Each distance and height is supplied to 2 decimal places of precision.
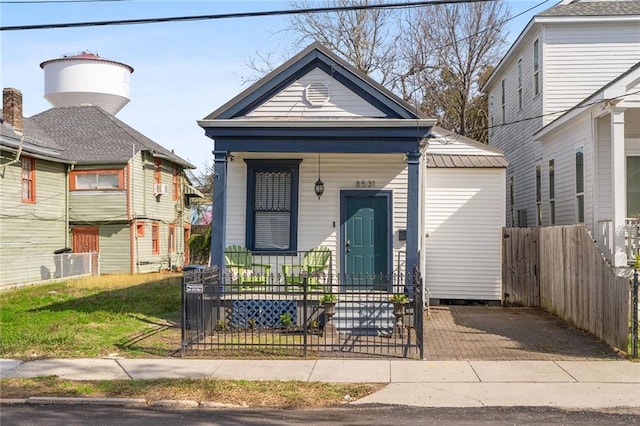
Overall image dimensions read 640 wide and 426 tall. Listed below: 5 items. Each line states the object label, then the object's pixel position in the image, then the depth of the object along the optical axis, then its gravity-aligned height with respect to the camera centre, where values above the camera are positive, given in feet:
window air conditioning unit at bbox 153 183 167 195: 101.65 +6.29
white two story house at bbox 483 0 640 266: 40.65 +8.31
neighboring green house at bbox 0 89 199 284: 82.28 +5.65
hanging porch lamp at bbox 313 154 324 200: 49.41 +3.08
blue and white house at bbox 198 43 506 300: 44.11 +3.53
